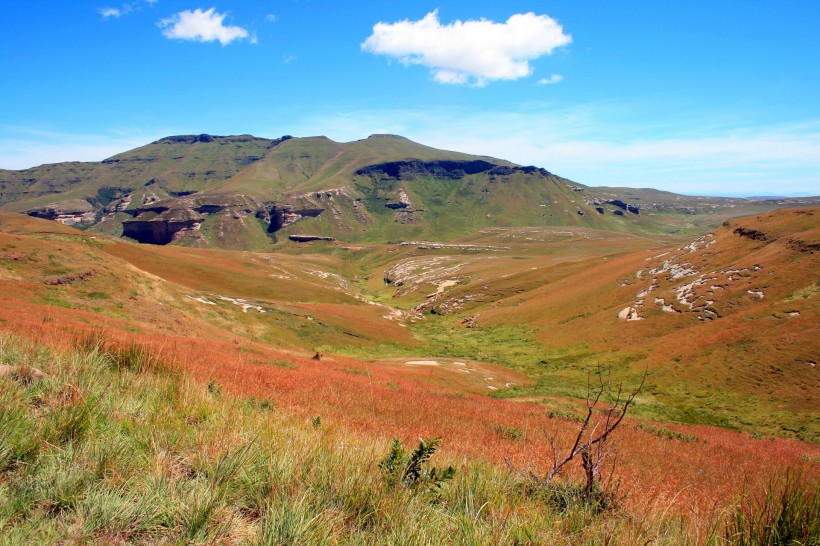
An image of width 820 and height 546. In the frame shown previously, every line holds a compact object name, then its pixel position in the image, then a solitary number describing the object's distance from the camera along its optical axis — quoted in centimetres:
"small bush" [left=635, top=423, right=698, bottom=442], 1798
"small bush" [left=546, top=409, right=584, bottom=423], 1797
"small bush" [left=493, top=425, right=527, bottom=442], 1119
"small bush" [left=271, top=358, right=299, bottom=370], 1925
